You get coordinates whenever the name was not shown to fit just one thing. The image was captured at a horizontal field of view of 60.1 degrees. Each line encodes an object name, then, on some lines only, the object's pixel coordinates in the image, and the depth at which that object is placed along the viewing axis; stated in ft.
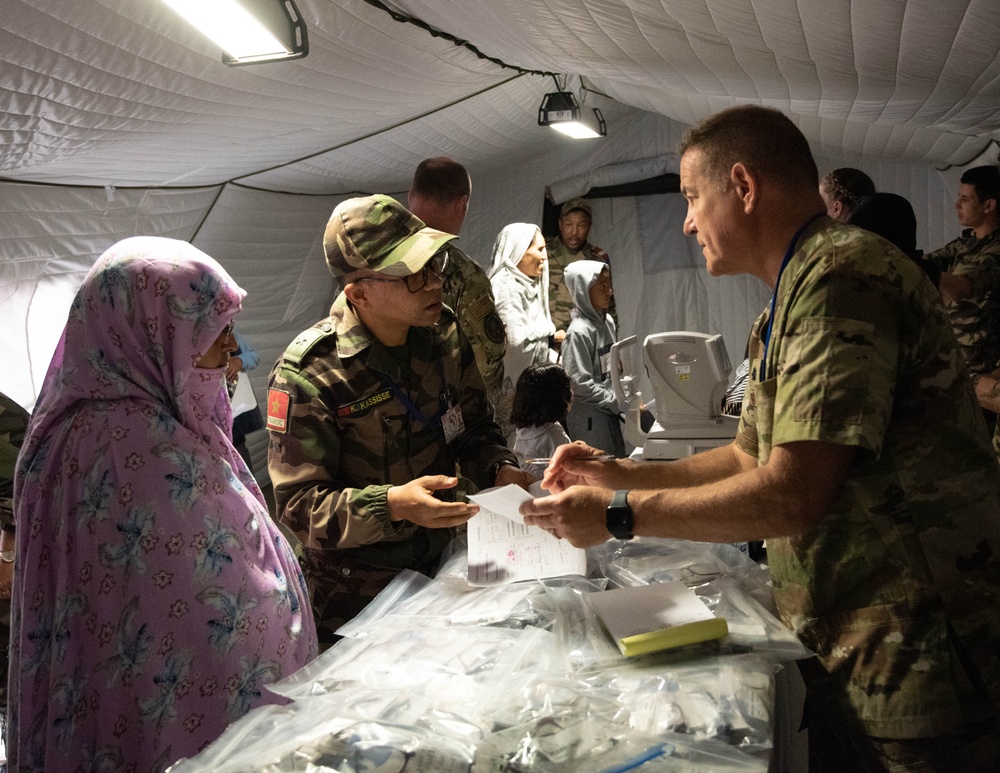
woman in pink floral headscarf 5.03
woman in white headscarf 15.62
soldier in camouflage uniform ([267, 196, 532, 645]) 6.23
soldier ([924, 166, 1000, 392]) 11.51
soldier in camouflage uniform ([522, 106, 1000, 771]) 4.10
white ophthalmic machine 9.71
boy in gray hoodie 16.25
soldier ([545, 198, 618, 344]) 22.52
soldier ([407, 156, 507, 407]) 11.77
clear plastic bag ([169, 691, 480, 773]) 3.26
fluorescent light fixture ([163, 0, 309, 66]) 7.29
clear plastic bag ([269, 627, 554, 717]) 3.80
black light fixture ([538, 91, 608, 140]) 17.47
